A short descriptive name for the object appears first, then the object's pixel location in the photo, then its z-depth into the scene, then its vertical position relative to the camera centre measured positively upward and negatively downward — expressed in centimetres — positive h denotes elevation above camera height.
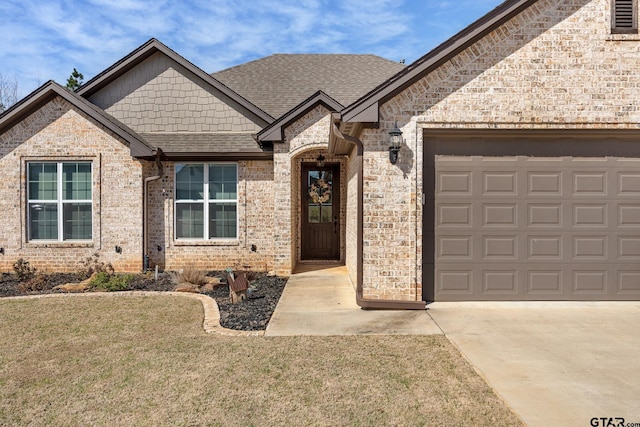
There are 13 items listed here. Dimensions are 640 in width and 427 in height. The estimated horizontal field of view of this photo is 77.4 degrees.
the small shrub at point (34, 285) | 870 -169
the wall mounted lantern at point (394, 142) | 653 +111
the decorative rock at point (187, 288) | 844 -168
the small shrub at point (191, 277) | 902 -156
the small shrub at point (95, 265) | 1037 -146
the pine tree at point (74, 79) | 2545 +842
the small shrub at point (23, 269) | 974 -153
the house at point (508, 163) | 666 +82
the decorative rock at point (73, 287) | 865 -171
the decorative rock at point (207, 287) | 858 -170
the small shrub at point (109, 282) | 872 -163
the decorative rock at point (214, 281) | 890 -163
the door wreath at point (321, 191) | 1224 +57
